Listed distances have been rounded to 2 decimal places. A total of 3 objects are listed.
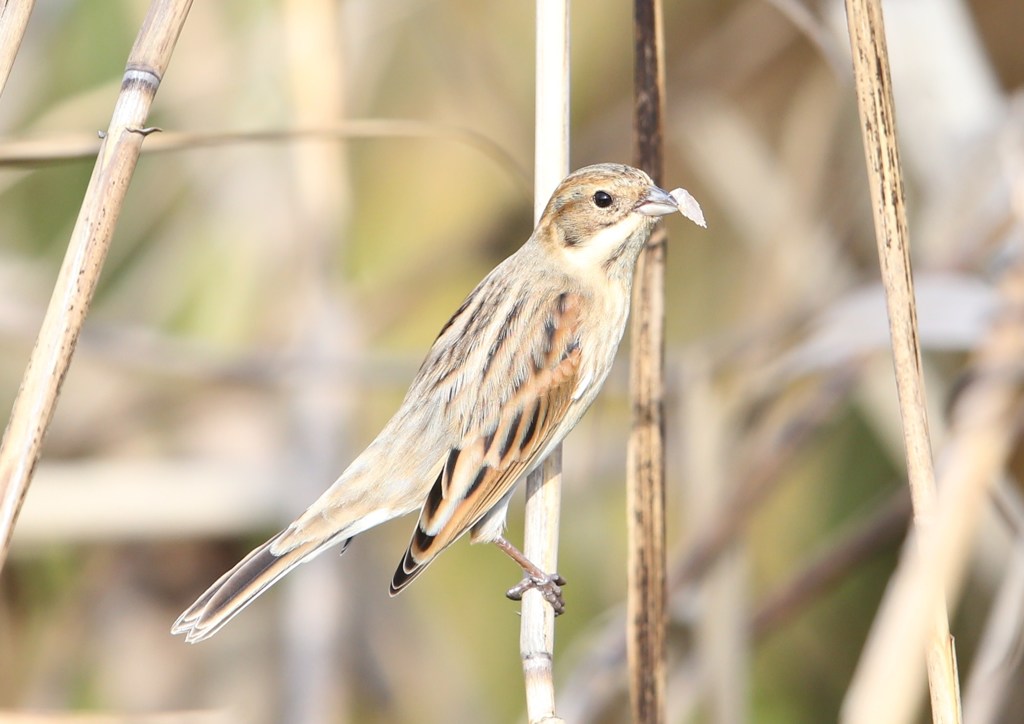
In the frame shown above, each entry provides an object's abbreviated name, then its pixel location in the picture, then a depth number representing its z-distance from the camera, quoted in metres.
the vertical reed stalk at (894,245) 4.32
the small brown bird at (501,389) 5.87
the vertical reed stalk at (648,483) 5.25
